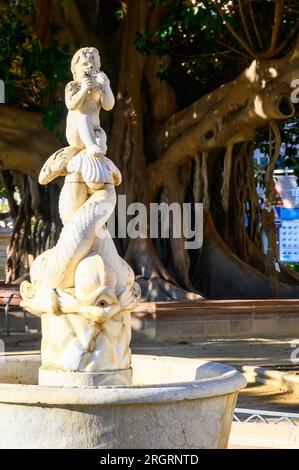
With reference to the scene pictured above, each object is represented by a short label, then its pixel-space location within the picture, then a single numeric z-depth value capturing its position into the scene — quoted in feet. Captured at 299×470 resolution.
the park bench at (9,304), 47.91
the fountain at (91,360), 16.30
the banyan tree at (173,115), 49.06
